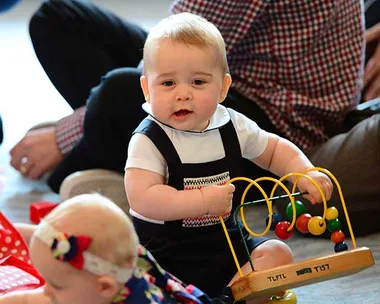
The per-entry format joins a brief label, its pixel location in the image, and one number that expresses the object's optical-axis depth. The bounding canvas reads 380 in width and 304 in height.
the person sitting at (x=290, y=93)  3.20
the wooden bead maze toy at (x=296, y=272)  2.72
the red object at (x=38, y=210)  3.30
